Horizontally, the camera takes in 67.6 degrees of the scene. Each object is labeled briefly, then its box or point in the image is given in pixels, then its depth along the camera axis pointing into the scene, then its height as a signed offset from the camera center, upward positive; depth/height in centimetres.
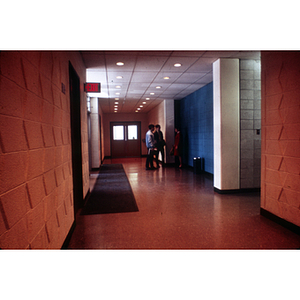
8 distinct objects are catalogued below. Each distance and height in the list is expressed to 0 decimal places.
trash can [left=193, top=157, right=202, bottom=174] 757 -109
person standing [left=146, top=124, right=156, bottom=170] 823 -26
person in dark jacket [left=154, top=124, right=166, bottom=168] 864 -25
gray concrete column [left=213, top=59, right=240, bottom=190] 477 +20
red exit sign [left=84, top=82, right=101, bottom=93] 477 +103
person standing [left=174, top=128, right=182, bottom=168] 881 -46
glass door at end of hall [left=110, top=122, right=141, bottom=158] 1448 -29
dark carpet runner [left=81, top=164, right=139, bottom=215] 394 -131
